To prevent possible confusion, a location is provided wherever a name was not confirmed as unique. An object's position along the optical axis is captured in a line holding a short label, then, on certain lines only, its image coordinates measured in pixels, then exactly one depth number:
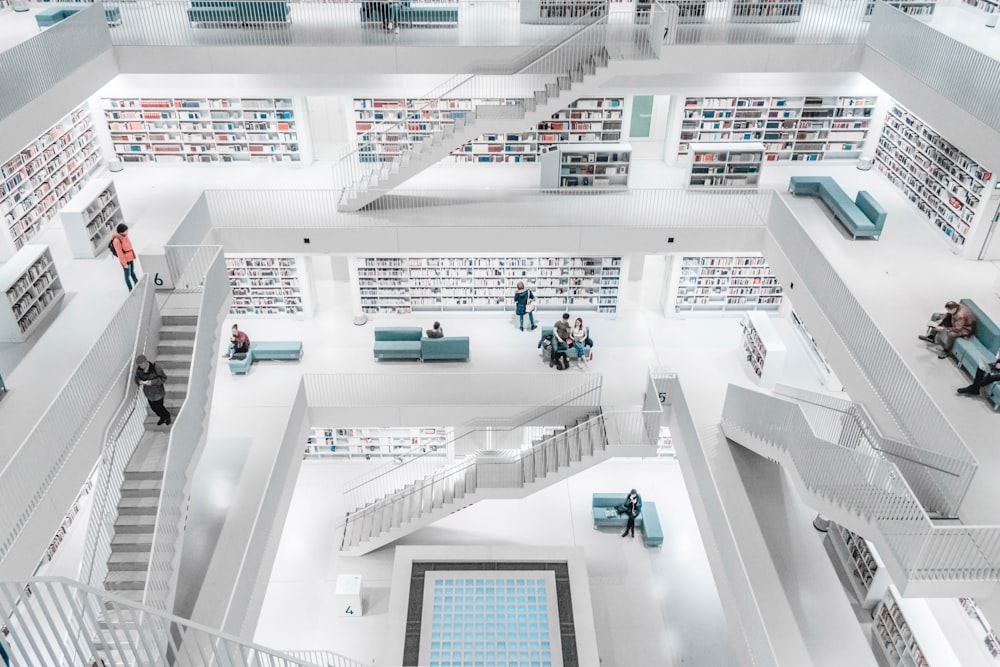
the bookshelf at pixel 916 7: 14.39
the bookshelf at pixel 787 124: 15.34
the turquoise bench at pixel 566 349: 14.53
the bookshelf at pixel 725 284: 16.09
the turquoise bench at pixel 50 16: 13.73
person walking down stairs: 9.63
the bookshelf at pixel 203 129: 15.19
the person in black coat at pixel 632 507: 14.86
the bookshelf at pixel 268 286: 15.80
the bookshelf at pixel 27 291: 10.33
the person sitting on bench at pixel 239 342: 14.59
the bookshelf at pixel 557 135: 15.39
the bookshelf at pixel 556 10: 14.27
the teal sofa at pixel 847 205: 12.94
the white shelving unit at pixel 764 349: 13.80
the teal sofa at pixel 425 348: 14.85
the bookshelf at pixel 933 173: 12.45
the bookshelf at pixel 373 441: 16.56
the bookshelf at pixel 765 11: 14.06
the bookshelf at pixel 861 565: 12.12
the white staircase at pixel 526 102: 13.00
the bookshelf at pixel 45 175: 12.38
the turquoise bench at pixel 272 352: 14.69
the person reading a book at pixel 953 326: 10.05
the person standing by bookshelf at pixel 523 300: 15.25
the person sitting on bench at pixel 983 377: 9.24
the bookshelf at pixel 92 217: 12.13
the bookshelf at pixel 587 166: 14.55
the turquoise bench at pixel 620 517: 14.91
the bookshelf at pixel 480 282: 16.20
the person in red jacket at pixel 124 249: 10.93
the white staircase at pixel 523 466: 13.08
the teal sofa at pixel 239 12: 13.82
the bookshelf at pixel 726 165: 14.35
